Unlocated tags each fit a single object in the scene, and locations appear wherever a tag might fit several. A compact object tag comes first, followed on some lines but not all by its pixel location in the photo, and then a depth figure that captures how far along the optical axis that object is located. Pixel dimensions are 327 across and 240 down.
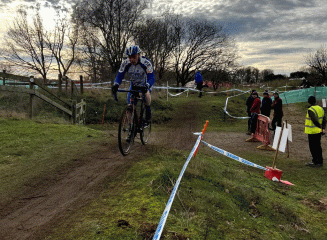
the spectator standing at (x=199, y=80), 28.51
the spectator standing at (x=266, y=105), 13.32
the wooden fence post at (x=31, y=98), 11.09
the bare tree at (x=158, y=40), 30.56
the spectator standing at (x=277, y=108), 12.98
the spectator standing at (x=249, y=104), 13.79
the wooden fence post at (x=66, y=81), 18.89
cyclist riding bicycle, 5.95
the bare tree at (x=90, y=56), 28.05
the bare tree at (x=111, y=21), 26.81
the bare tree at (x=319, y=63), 43.92
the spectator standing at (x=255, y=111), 12.30
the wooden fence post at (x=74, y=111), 14.67
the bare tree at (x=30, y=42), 34.06
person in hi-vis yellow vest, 8.37
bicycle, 5.75
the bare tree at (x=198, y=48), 46.84
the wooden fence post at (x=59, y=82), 18.76
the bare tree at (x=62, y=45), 35.89
